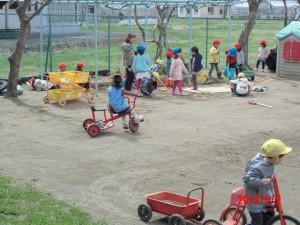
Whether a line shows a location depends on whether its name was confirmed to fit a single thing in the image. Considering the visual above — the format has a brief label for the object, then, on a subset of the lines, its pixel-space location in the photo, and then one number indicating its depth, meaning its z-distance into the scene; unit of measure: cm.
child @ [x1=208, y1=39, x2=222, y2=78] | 2114
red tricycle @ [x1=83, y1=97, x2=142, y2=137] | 1205
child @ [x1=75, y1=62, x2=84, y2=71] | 1808
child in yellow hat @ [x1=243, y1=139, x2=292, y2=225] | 607
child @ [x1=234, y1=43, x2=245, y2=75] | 2170
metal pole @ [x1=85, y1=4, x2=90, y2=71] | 1925
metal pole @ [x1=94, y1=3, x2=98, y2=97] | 1705
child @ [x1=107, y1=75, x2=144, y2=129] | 1224
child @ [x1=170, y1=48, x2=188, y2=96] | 1780
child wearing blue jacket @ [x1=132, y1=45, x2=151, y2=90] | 1758
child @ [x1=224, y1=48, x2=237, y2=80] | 2006
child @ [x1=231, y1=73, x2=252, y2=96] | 1753
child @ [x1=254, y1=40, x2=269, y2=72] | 2375
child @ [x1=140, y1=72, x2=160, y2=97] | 1748
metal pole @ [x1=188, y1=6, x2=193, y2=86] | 2002
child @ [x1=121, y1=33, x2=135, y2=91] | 1806
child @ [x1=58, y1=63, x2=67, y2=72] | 1766
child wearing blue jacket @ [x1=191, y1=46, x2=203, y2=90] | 1866
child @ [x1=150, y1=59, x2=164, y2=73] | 1983
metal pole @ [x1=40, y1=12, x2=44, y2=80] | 1900
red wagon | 712
